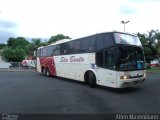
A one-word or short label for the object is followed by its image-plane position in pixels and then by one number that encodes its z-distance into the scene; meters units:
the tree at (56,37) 83.12
